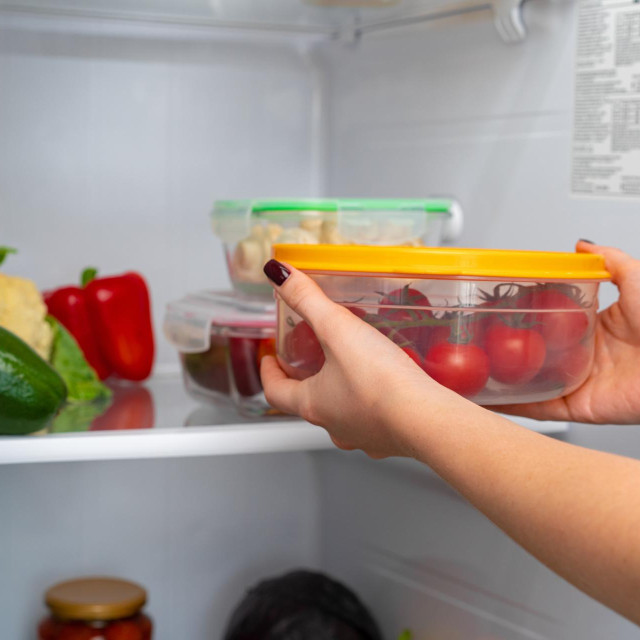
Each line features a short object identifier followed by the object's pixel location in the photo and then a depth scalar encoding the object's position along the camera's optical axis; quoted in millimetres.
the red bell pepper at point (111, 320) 1221
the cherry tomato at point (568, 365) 749
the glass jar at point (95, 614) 1151
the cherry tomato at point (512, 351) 719
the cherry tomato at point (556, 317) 725
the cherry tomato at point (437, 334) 711
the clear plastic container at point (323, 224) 996
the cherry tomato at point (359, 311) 720
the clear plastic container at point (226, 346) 1003
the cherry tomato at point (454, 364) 712
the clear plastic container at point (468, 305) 692
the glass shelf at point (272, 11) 1201
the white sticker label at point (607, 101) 910
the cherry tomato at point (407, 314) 708
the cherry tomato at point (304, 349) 740
